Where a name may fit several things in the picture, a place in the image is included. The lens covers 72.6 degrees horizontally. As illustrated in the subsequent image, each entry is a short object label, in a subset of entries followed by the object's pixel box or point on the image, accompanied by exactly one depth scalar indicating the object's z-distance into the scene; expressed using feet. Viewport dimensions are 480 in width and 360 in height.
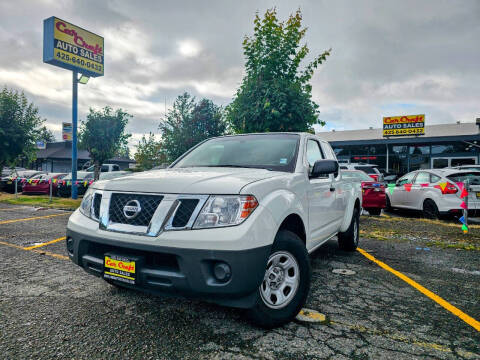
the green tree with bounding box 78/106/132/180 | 74.64
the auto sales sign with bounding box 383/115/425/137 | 87.71
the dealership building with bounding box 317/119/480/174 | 81.66
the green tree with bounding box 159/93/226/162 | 54.44
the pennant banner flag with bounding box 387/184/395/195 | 34.28
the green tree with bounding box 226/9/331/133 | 29.07
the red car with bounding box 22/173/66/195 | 54.19
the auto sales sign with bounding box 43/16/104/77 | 50.14
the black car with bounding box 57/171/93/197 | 52.01
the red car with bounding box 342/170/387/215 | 30.83
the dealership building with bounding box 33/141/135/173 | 131.23
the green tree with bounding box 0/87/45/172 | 59.57
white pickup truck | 7.14
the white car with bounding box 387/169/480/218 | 25.85
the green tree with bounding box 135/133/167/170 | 69.62
